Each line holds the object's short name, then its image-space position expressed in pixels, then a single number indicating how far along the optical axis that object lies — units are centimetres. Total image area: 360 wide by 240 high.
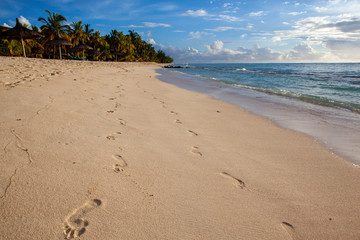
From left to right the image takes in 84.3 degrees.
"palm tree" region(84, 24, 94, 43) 4138
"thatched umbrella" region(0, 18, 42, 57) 1844
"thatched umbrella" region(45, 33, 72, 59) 2359
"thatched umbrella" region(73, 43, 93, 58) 3055
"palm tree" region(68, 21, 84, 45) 3790
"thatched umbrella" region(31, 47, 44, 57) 3070
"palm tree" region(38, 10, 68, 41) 3147
